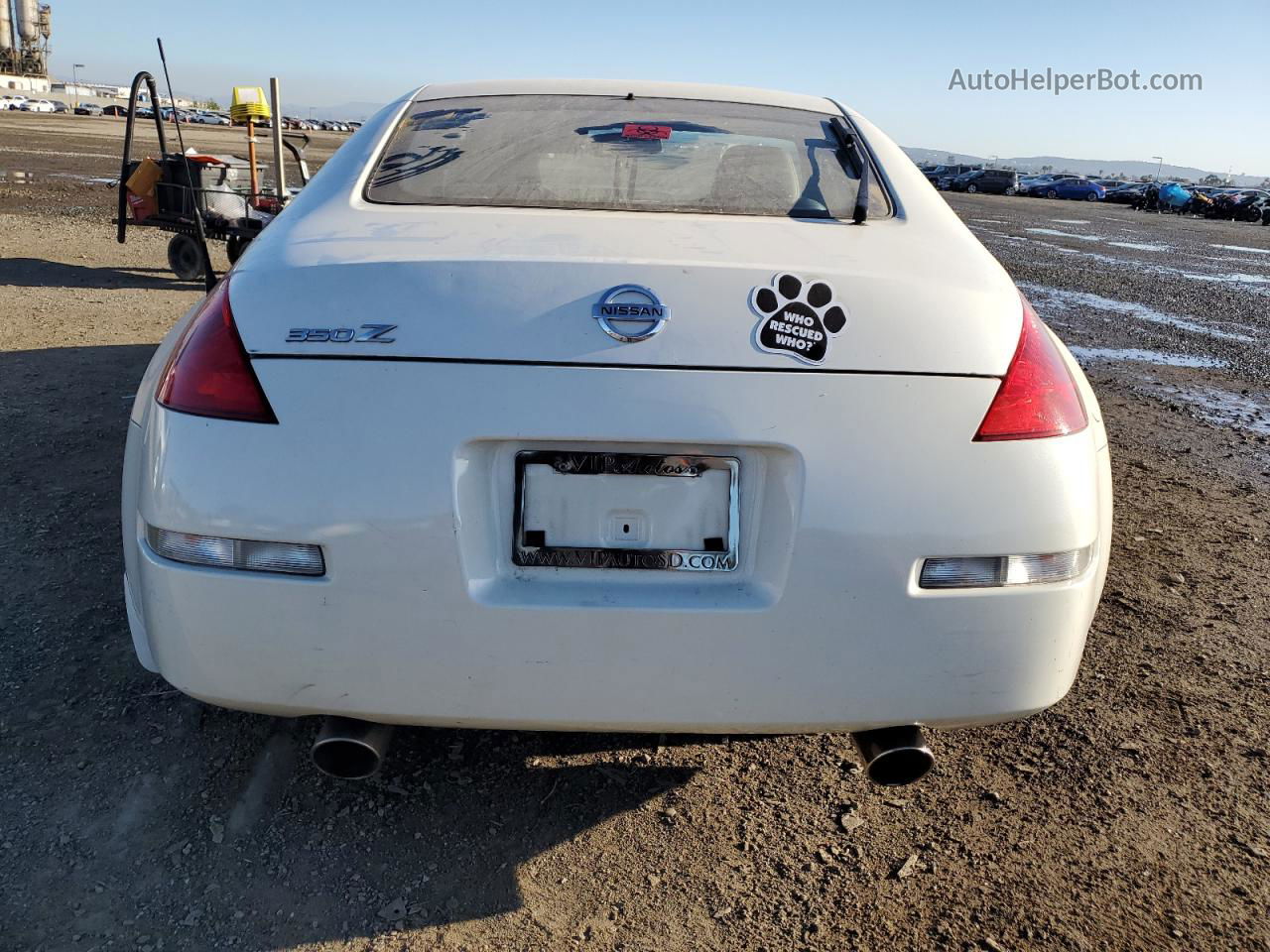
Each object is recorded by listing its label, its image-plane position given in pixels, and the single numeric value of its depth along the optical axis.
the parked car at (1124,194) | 57.41
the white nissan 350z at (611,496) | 1.65
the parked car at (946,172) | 62.86
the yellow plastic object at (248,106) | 9.08
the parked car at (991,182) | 58.34
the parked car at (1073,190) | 59.78
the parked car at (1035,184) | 60.22
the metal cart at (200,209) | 9.00
